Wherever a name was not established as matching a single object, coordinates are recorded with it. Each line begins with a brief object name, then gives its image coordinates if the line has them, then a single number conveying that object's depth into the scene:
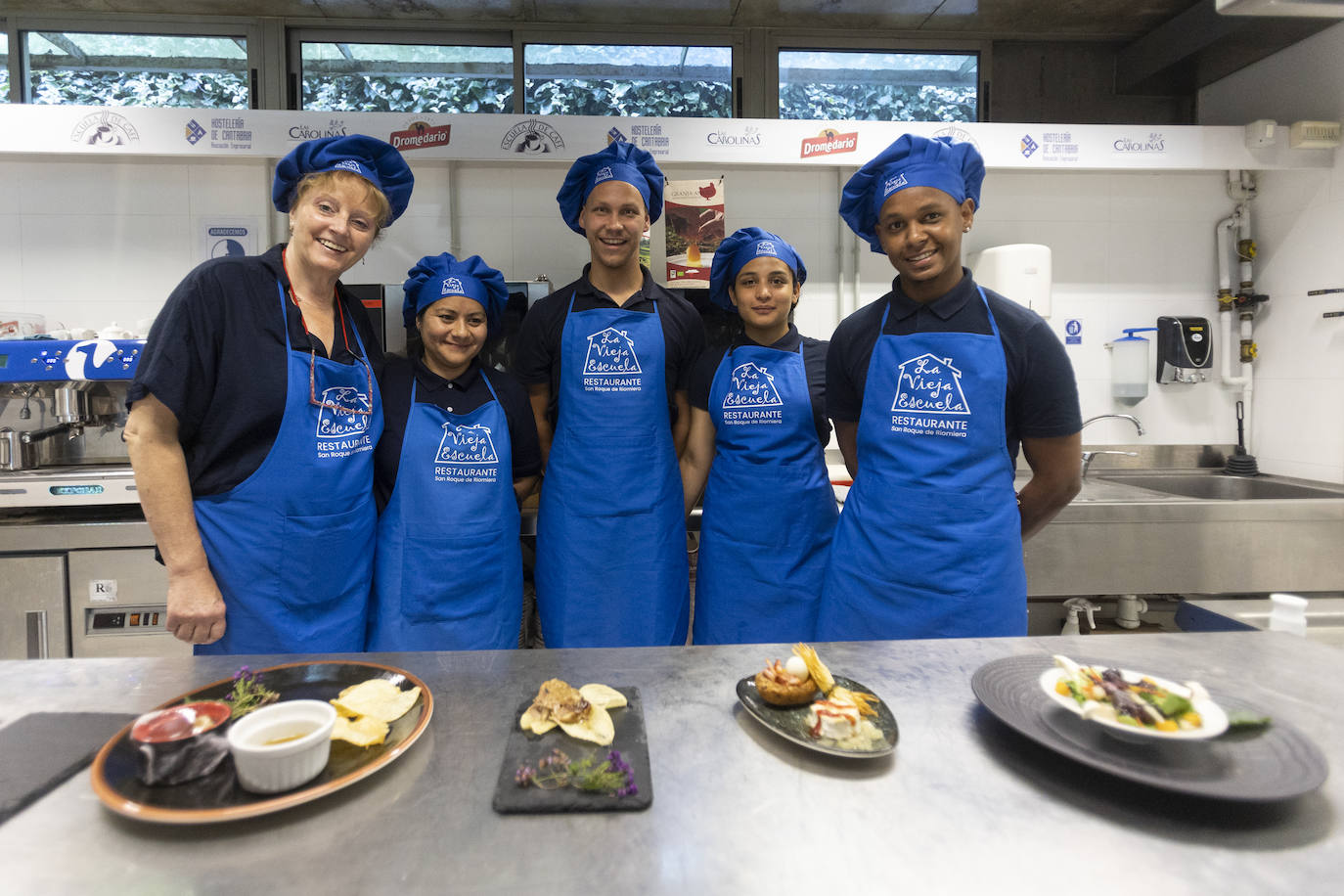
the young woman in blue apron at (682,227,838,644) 2.01
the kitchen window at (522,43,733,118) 3.68
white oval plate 0.75
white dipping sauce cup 0.71
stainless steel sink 3.32
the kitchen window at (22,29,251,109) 3.44
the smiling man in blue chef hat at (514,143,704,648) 2.07
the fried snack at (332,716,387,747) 0.81
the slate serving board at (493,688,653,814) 0.73
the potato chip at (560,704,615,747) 0.85
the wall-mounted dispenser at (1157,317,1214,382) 3.42
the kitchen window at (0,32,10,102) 3.42
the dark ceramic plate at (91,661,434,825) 0.68
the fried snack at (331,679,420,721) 0.88
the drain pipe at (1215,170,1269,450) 3.43
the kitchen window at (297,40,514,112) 3.60
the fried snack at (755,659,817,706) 0.91
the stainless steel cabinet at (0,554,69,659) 2.40
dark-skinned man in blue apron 1.52
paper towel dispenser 3.15
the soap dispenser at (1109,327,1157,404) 3.44
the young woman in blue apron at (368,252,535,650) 1.76
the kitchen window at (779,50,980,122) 3.80
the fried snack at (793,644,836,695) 0.94
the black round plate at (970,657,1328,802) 0.72
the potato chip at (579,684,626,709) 0.93
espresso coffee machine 2.40
